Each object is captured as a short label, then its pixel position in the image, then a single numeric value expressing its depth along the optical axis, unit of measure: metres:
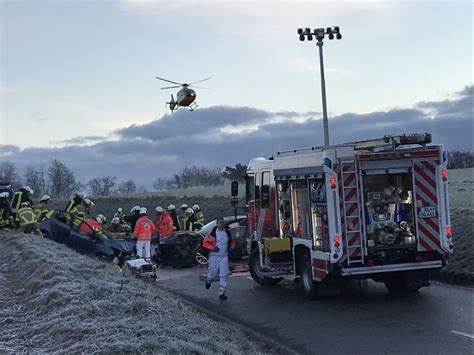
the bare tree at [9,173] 98.56
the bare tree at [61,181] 99.62
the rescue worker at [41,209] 22.00
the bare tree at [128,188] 100.30
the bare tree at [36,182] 100.33
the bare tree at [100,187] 97.50
